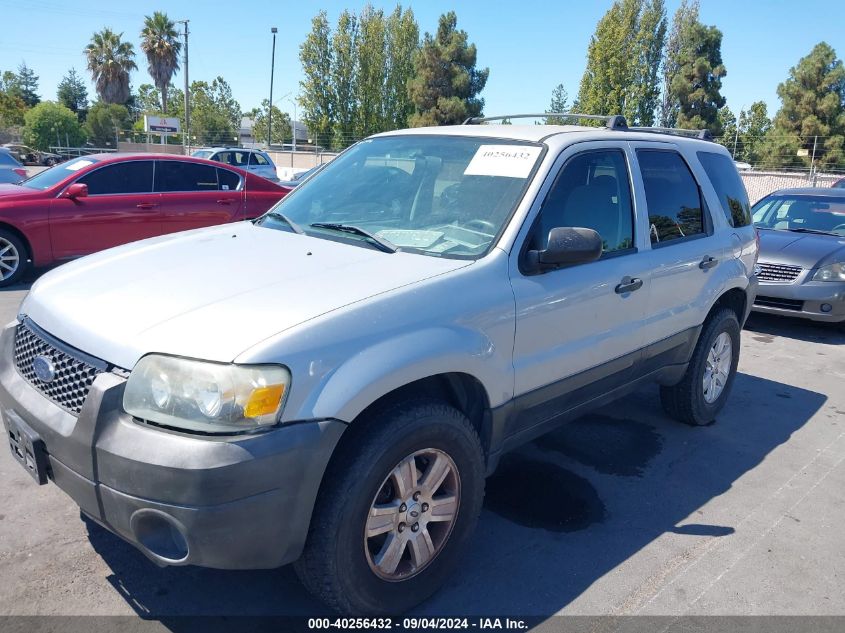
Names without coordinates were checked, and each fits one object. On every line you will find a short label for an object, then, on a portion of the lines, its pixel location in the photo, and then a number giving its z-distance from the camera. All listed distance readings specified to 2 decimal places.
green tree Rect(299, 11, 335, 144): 49.25
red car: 8.14
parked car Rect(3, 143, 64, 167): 34.22
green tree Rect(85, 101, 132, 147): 53.28
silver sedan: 7.53
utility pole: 40.38
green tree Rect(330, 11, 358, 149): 49.44
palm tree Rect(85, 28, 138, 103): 56.94
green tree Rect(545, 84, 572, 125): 82.84
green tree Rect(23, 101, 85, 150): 47.75
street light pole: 39.41
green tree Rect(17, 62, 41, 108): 96.94
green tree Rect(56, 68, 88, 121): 84.20
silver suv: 2.19
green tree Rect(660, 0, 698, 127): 44.19
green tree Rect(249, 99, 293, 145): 67.75
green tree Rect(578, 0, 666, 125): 44.16
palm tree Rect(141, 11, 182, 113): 55.78
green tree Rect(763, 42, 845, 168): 38.03
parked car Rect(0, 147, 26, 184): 10.91
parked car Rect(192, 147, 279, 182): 19.80
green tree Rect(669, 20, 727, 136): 42.38
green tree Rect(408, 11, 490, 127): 46.28
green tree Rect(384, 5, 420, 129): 49.78
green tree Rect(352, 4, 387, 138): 49.28
